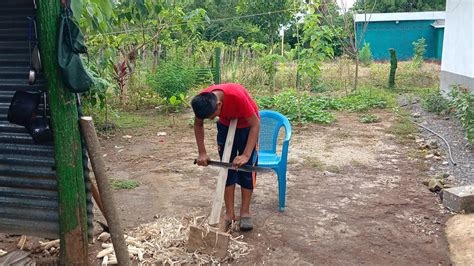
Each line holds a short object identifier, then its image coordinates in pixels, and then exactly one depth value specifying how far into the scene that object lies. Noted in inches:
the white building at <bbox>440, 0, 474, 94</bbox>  342.0
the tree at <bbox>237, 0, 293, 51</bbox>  579.2
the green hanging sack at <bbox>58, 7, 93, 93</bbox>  105.8
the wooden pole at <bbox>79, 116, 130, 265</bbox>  111.7
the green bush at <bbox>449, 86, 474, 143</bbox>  251.8
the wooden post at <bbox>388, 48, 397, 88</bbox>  513.1
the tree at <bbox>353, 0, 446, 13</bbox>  1071.4
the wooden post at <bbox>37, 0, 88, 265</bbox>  107.3
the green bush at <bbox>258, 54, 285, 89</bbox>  414.4
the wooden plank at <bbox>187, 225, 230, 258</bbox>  132.3
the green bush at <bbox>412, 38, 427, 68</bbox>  641.1
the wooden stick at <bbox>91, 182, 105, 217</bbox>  134.3
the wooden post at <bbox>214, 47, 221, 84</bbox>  461.4
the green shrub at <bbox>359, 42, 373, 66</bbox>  758.0
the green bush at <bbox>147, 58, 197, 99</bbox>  385.1
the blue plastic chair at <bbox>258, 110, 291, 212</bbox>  168.1
